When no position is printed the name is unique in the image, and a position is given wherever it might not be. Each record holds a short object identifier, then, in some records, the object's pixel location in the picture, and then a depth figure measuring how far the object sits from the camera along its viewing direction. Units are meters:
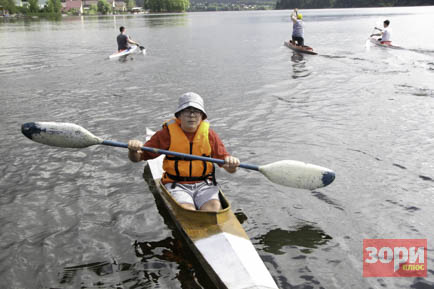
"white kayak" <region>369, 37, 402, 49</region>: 24.16
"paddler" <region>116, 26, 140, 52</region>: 22.56
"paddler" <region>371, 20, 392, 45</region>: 23.90
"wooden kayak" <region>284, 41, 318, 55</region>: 22.53
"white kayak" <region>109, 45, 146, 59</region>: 22.09
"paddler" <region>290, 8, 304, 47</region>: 22.92
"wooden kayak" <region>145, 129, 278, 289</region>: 3.99
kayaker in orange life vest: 5.21
